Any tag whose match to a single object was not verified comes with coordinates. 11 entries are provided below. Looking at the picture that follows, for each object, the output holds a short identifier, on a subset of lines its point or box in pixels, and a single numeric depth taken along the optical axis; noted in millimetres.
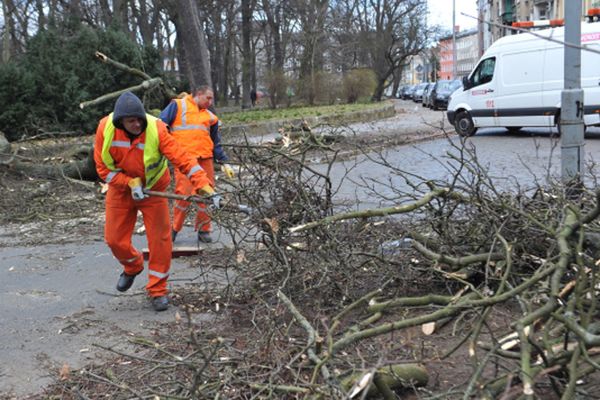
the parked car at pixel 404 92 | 57272
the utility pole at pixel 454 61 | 43500
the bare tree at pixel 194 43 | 14664
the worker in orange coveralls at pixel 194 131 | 7023
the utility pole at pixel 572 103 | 5984
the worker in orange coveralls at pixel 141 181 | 5000
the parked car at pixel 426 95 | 37388
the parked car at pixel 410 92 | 52250
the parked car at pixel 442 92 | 31453
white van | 14539
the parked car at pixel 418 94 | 46312
